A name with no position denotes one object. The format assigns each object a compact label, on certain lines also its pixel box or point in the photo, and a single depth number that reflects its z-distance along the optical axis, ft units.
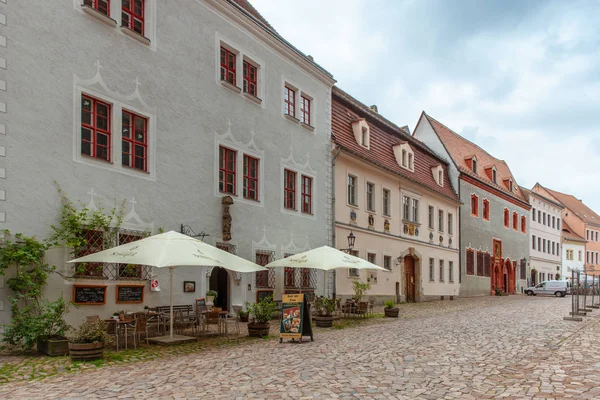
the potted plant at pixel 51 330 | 35.40
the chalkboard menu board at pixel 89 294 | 42.63
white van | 146.61
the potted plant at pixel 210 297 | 54.70
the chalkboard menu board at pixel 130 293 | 45.98
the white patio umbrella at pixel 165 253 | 37.81
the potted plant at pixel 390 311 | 68.39
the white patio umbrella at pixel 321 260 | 55.93
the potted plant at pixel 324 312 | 56.13
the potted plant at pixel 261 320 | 46.91
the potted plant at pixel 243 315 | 51.39
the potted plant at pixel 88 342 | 33.22
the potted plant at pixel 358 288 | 67.41
